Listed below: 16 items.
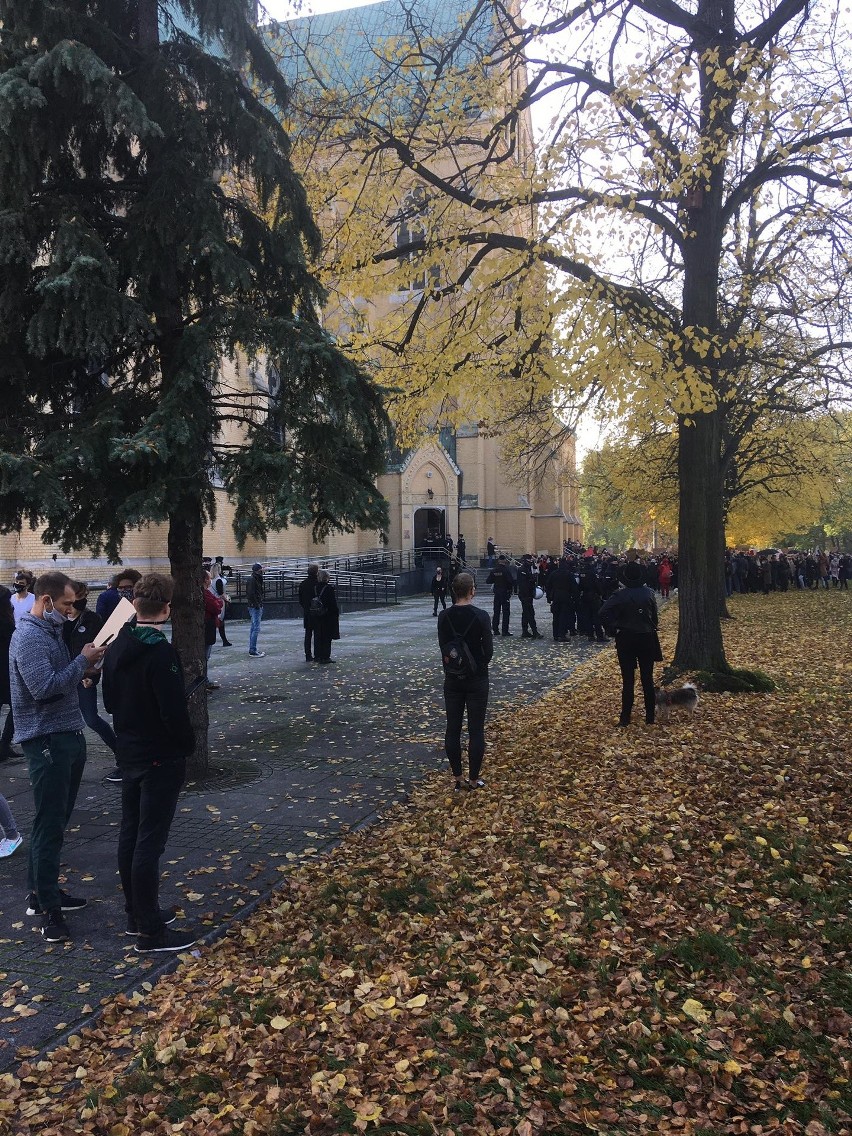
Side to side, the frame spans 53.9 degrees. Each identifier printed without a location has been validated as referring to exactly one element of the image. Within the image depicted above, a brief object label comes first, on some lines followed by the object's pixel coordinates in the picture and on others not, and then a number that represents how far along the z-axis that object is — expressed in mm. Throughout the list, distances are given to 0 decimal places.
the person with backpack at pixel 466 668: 6754
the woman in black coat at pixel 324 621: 14648
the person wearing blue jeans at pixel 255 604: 16125
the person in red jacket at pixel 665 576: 30469
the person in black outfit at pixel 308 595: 14648
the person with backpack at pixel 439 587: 22031
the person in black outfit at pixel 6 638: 7738
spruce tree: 6027
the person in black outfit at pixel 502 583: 17906
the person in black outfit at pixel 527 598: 18266
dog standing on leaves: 9117
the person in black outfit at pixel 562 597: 17375
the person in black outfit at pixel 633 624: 8719
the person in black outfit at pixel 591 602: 18391
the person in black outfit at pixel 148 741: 4305
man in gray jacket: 4496
